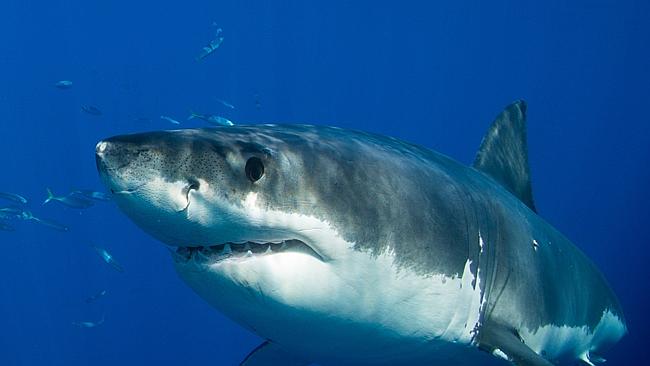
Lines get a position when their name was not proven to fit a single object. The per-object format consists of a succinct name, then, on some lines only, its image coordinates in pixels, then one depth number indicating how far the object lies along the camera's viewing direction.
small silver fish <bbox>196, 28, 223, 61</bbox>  12.19
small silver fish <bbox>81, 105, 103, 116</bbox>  13.84
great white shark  1.87
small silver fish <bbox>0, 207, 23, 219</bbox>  9.90
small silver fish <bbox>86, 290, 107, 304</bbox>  12.57
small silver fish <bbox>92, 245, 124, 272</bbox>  10.28
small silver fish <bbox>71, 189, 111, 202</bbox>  9.97
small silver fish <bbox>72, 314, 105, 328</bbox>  12.89
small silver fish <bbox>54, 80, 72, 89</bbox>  14.30
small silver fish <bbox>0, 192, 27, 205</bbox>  9.83
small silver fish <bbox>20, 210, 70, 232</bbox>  10.16
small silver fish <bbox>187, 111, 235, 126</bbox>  10.42
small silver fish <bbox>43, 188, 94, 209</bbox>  9.75
